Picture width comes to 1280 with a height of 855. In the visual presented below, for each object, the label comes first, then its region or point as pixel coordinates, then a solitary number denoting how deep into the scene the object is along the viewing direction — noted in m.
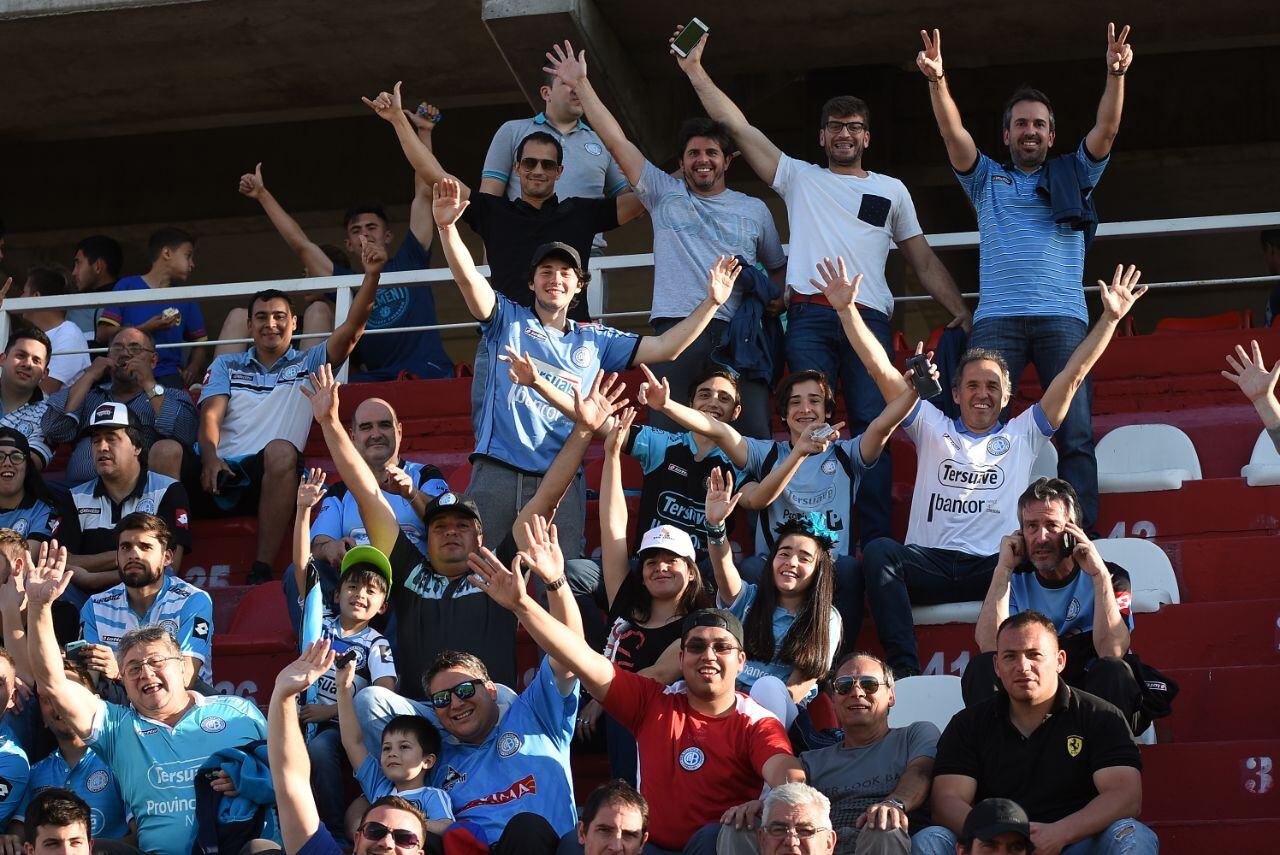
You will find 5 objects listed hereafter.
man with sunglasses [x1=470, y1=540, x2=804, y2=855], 12.51
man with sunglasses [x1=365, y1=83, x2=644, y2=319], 17.64
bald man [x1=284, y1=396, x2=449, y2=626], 16.03
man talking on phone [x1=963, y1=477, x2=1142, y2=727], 12.93
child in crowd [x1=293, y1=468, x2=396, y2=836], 14.34
